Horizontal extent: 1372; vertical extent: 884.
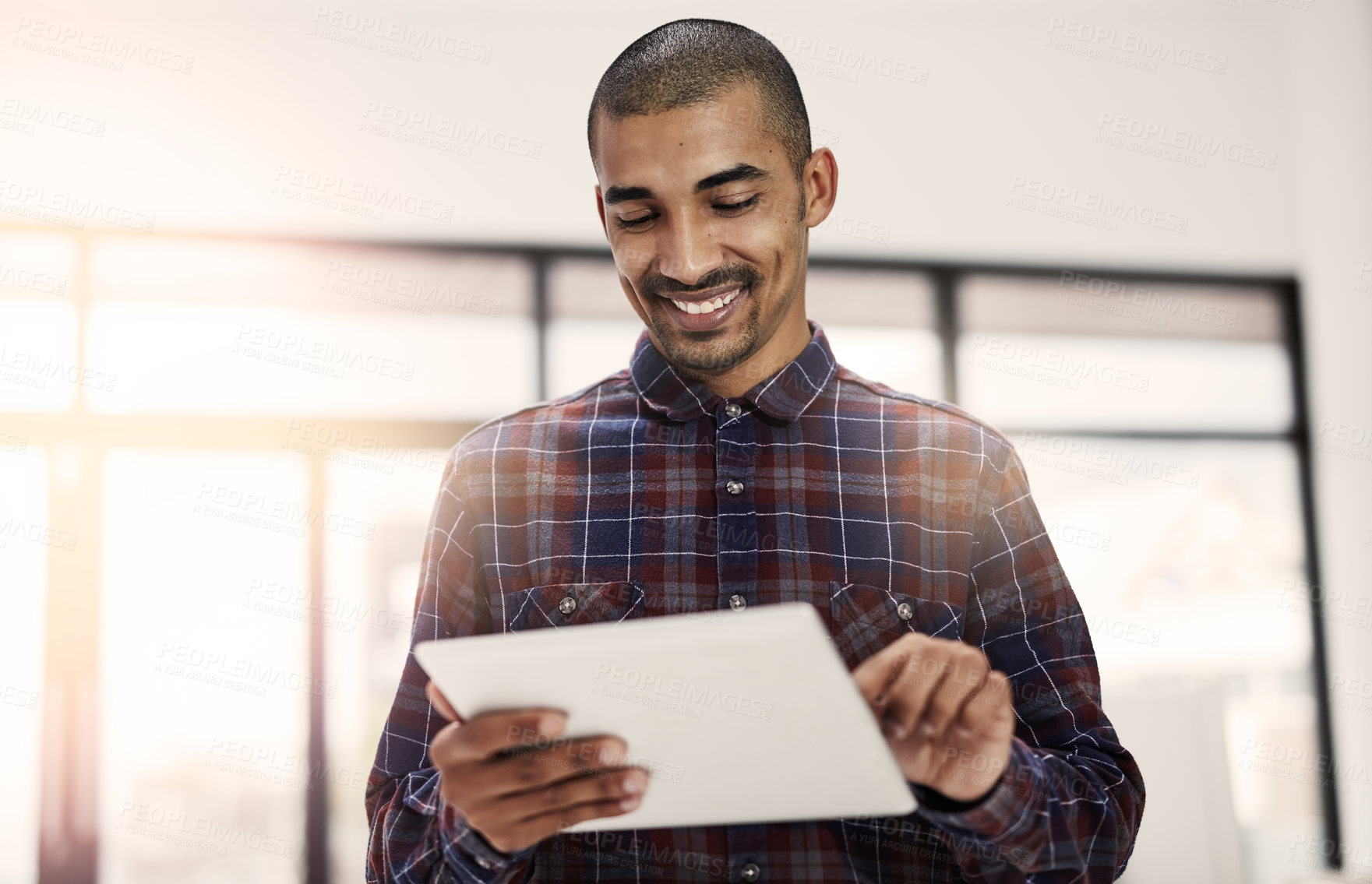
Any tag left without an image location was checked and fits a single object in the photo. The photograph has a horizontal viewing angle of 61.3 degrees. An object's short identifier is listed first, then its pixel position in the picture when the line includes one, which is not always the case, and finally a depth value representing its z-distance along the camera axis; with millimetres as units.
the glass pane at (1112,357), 4523
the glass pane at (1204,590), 4445
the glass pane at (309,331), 4055
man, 1024
